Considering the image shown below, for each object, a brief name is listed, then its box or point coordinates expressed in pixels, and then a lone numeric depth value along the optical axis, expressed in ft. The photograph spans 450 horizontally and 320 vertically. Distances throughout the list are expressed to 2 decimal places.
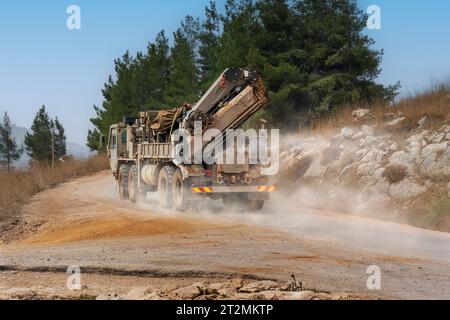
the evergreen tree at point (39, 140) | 263.90
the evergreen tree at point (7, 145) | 335.26
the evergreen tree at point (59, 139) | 279.28
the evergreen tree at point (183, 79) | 141.59
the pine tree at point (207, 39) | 161.58
